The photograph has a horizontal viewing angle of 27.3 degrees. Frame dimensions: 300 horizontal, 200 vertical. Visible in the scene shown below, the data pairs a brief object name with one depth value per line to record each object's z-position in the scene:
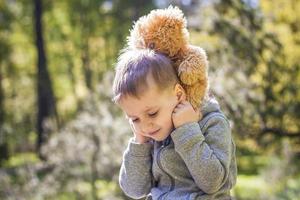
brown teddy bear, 2.18
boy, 2.10
